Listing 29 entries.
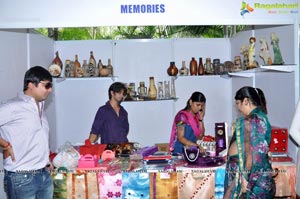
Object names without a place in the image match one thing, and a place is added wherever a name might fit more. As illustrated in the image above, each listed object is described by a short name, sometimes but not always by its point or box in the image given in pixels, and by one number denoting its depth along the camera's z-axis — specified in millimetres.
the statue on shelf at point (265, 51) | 4107
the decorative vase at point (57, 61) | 5684
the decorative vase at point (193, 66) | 5930
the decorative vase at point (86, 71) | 5750
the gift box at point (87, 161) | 3535
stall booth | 3543
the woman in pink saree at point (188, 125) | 4016
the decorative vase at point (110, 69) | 5799
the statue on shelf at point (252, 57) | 4445
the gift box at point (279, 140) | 3852
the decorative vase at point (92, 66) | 5746
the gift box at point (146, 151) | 3846
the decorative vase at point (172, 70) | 5859
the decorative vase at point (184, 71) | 5914
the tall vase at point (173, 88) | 5953
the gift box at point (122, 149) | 3955
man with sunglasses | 2664
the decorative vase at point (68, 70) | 5758
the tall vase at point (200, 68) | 5934
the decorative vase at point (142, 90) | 5876
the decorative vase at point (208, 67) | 5945
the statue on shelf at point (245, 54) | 4778
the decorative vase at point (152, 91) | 5865
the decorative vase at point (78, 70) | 5723
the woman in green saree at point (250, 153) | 2781
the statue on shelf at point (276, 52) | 3869
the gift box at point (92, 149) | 3836
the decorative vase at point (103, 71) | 5734
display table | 3480
